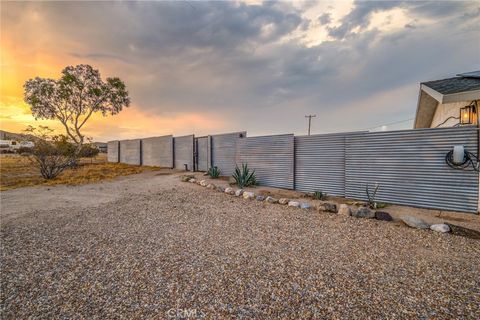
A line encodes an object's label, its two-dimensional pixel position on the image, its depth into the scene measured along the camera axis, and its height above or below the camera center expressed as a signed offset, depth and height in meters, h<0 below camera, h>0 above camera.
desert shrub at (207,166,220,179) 9.61 -0.77
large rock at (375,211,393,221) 4.02 -1.17
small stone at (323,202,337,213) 4.53 -1.13
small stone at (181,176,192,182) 9.08 -1.00
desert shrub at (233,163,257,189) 7.44 -0.82
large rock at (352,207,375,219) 4.14 -1.15
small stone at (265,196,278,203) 5.50 -1.17
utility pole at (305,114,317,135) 20.57 +4.10
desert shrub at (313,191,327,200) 5.75 -1.10
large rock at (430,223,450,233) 3.40 -1.19
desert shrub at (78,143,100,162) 18.55 +0.66
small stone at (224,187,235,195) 6.57 -1.12
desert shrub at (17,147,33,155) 10.35 +0.32
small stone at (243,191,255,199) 5.95 -1.12
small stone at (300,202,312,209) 4.88 -1.17
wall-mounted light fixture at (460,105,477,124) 4.71 +1.04
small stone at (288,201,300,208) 5.01 -1.17
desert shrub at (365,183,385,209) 4.86 -0.97
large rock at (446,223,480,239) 3.23 -1.21
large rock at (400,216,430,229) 3.58 -1.17
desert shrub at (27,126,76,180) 10.27 +0.18
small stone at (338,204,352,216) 4.34 -1.15
